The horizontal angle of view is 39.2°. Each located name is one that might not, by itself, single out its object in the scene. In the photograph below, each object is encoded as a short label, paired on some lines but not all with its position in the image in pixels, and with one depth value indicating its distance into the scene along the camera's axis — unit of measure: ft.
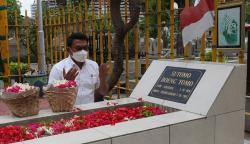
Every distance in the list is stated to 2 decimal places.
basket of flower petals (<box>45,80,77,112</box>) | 9.66
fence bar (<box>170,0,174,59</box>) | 13.05
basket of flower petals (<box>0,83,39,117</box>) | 9.11
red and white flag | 11.43
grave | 8.07
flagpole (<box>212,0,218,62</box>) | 11.53
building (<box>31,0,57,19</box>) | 70.94
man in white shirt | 12.40
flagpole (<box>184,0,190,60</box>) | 12.28
